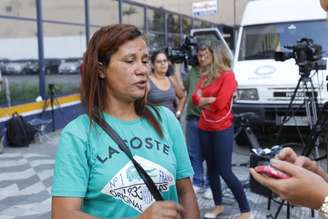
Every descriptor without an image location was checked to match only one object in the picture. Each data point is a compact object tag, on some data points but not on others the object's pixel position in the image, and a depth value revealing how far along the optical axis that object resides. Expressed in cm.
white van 760
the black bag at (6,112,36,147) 865
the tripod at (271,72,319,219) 549
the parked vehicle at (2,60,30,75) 956
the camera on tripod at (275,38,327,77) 532
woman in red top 445
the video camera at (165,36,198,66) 513
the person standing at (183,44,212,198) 509
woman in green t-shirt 174
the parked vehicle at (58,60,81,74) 1167
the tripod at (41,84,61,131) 1036
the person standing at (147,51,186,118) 514
